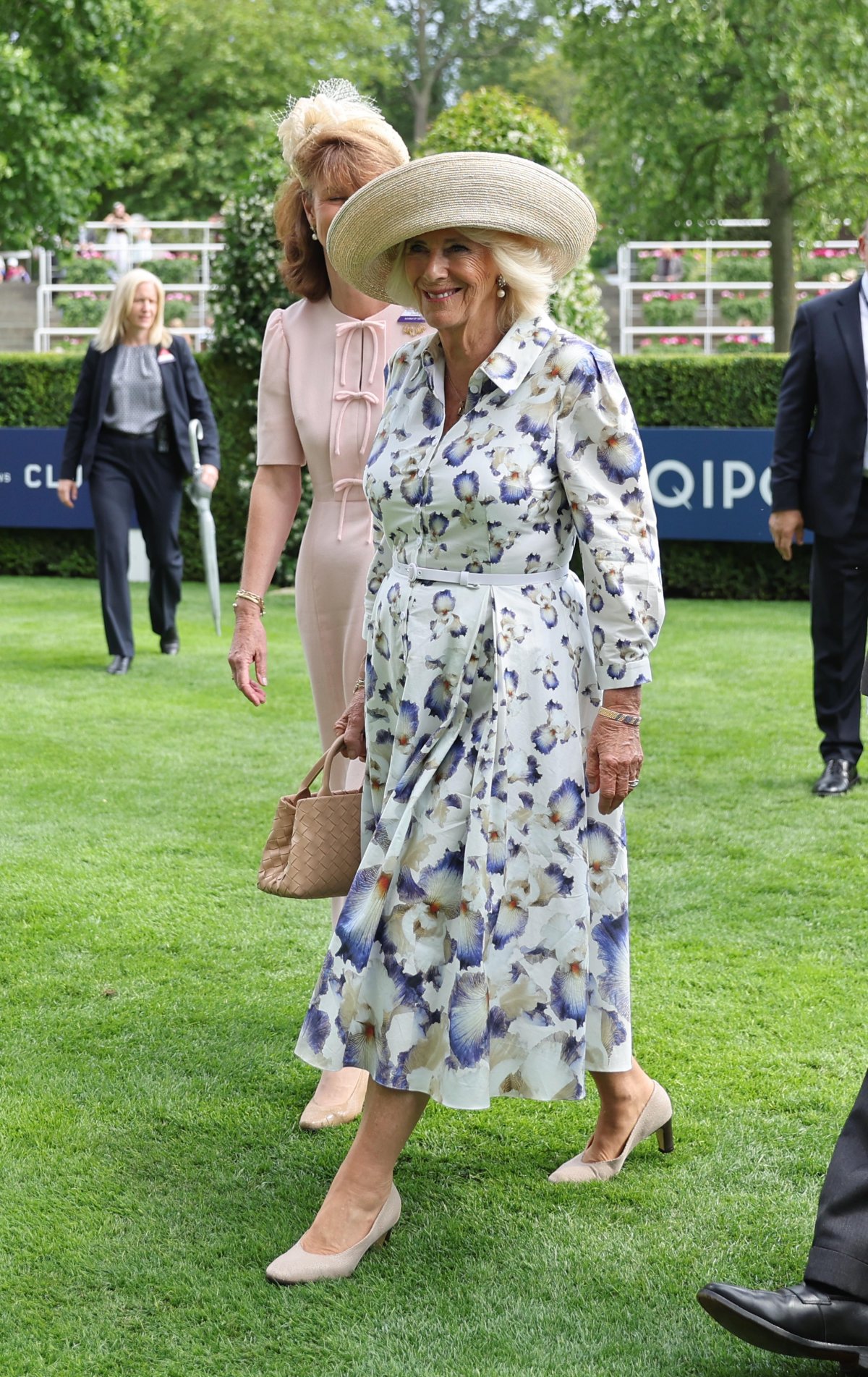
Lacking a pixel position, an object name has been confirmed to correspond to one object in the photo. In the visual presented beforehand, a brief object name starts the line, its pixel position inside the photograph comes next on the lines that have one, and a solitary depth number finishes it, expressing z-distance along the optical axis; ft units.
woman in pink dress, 12.59
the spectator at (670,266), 93.66
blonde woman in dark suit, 32.07
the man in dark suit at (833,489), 22.70
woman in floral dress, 10.11
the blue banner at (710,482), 41.78
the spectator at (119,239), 91.45
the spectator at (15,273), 106.52
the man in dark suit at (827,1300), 8.57
